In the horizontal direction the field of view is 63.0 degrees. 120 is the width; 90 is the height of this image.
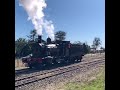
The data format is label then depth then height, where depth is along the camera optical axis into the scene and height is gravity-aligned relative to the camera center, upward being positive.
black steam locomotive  9.63 -0.88
